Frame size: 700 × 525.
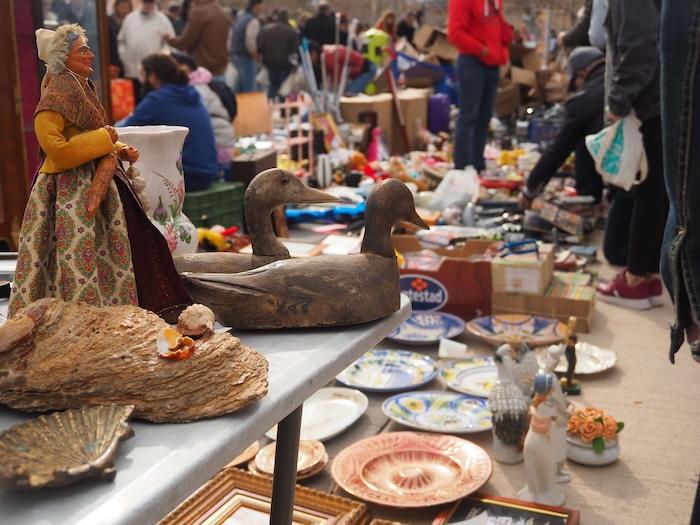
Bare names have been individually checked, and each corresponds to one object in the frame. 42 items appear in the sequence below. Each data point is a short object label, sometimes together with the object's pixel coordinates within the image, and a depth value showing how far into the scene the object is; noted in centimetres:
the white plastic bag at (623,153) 341
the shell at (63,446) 80
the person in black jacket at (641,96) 336
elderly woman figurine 112
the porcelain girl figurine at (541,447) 210
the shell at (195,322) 105
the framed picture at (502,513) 199
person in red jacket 563
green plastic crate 426
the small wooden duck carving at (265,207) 142
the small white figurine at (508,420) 237
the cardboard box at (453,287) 355
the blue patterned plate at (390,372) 288
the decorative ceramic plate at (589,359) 303
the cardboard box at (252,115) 633
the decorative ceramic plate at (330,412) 251
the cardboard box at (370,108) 714
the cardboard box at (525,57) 1015
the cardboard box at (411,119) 755
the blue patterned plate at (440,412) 252
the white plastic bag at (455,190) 518
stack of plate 226
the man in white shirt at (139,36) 682
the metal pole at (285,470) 155
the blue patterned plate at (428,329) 334
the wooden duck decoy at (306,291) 126
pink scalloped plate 210
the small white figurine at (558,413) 214
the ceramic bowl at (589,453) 236
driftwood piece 95
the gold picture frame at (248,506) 184
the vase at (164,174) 142
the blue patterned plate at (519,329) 326
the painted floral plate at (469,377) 284
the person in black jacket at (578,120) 453
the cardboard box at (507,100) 941
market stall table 78
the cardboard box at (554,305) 352
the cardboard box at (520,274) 350
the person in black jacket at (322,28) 962
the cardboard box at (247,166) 479
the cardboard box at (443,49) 1022
